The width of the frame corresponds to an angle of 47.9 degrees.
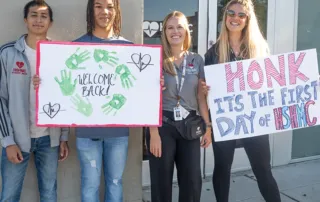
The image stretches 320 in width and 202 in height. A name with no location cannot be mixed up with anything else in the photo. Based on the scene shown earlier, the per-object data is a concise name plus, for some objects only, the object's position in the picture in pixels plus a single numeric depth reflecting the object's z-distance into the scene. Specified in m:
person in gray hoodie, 2.46
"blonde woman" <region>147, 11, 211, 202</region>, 2.62
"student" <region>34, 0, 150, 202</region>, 2.53
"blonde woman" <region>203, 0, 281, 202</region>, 2.71
